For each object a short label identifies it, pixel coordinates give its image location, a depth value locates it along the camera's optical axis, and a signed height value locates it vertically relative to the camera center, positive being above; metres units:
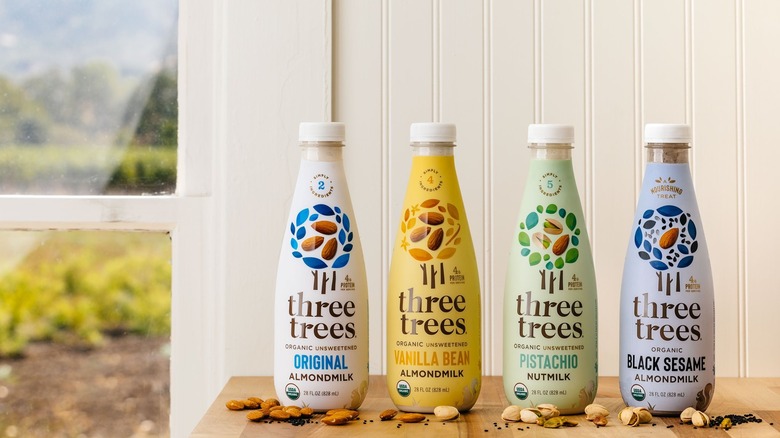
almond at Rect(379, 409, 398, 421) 1.55 -0.17
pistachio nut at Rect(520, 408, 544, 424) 1.53 -0.16
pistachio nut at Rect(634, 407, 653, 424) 1.53 -0.16
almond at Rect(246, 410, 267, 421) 1.54 -0.17
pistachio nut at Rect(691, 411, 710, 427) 1.51 -0.16
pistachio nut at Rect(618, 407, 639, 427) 1.52 -0.16
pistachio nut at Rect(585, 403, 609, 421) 1.53 -0.16
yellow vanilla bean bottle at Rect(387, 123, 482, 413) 1.56 -0.07
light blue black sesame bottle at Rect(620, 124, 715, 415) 1.54 -0.07
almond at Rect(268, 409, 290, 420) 1.54 -0.17
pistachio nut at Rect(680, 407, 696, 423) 1.53 -0.16
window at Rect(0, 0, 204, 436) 1.82 +0.12
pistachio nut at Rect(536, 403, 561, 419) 1.53 -0.16
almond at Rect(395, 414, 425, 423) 1.53 -0.17
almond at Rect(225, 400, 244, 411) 1.58 -0.17
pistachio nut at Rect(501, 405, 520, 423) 1.54 -0.17
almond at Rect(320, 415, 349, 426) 1.52 -0.17
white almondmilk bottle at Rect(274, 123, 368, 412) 1.56 -0.07
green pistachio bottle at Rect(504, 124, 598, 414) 1.55 -0.07
